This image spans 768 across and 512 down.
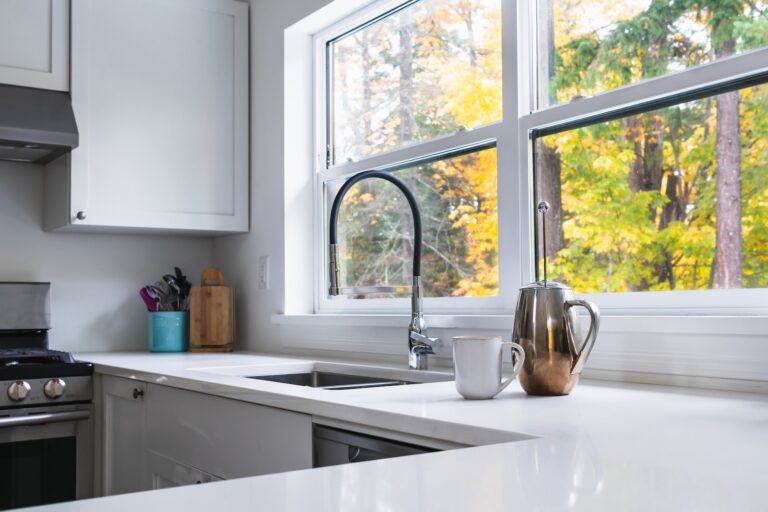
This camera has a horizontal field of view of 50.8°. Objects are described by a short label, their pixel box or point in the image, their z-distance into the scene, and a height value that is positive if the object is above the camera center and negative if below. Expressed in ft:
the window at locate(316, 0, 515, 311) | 7.52 +1.63
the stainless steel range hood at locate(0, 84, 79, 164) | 8.54 +1.88
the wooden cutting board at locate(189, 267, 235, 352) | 10.05 -0.29
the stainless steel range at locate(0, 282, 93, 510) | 7.60 -1.29
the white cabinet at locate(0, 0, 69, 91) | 8.91 +2.85
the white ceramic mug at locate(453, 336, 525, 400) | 4.80 -0.43
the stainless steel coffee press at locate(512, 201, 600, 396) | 4.95 -0.29
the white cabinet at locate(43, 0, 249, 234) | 9.36 +2.17
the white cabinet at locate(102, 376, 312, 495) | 5.32 -1.09
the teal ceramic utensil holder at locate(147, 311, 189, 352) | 10.09 -0.43
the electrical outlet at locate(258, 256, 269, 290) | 10.13 +0.30
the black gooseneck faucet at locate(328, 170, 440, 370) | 6.97 +0.10
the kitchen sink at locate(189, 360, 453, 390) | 6.95 -0.73
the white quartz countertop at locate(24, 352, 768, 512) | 2.31 -0.61
